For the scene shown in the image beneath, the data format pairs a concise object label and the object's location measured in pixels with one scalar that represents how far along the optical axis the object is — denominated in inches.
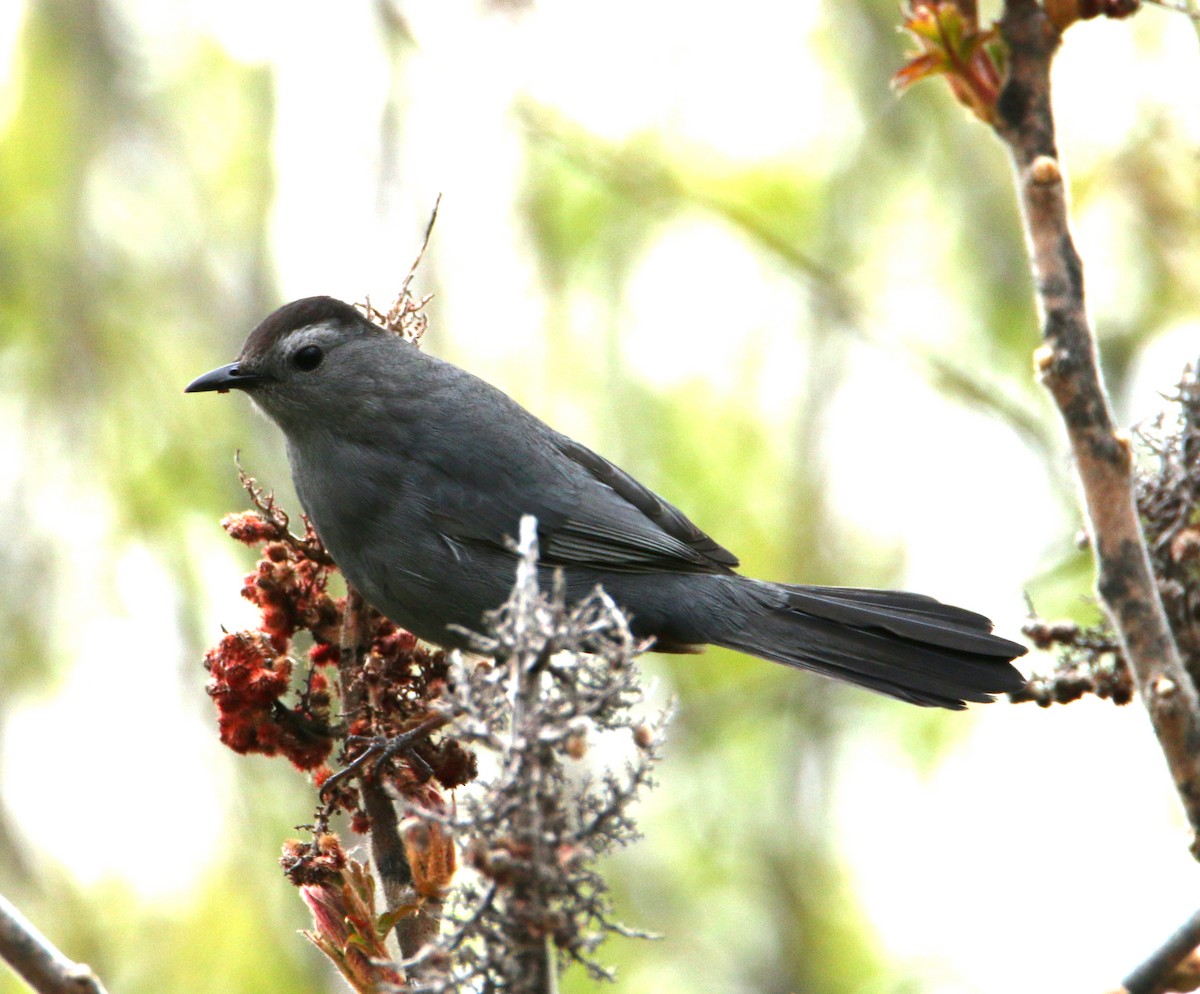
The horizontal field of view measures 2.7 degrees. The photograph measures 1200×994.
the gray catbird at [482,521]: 239.1
